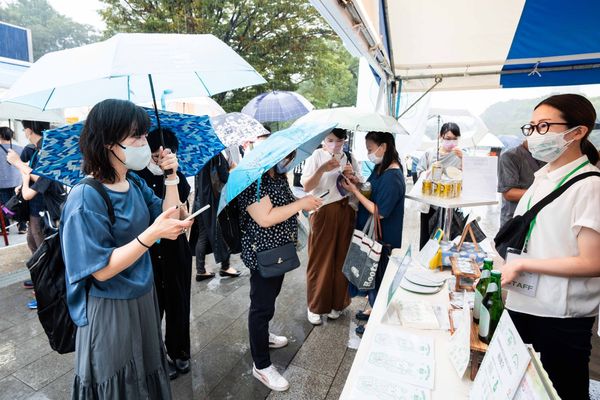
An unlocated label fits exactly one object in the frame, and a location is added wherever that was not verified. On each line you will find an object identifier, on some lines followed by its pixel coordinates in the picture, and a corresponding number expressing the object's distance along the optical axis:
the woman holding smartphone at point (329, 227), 2.70
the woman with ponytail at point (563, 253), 1.22
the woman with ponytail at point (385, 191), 2.47
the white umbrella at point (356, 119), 2.31
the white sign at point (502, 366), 0.76
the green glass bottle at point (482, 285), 1.27
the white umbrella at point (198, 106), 5.97
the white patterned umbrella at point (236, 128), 3.88
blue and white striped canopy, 2.42
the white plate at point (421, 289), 1.78
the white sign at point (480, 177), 2.28
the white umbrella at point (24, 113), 3.00
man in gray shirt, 2.72
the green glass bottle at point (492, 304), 1.18
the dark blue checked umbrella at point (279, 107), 5.58
